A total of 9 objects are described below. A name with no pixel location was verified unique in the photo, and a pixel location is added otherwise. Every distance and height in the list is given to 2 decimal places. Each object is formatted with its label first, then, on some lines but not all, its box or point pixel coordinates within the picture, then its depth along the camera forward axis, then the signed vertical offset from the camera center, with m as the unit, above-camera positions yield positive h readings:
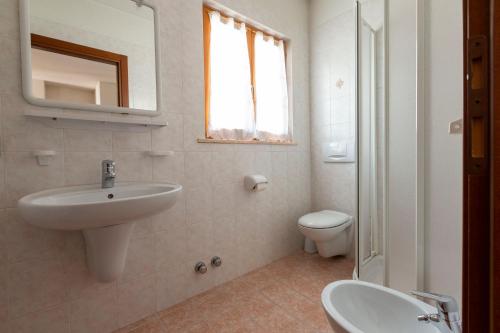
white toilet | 1.97 -0.58
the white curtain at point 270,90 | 2.21 +0.67
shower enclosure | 1.08 +0.09
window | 1.91 +0.68
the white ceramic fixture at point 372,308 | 0.77 -0.51
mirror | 1.16 +0.59
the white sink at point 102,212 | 0.89 -0.19
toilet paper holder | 1.95 -0.17
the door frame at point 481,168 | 0.31 -0.01
